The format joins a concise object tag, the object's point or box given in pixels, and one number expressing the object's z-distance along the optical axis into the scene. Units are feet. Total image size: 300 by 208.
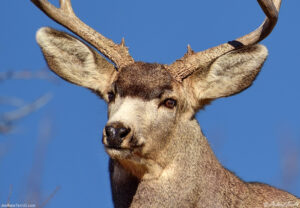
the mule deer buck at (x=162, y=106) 30.25
